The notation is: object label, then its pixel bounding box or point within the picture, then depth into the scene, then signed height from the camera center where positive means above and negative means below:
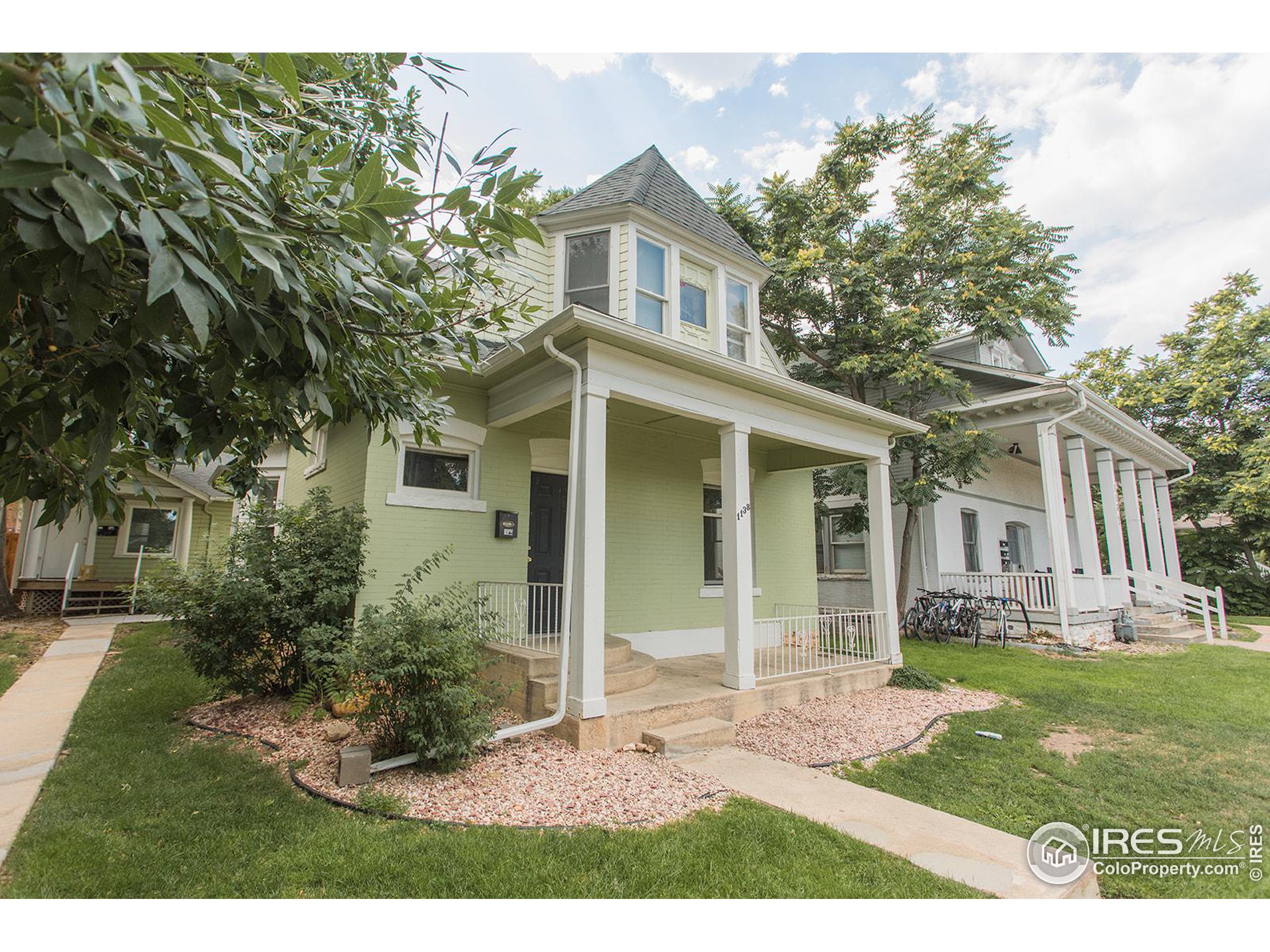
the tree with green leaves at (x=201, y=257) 1.26 +0.84
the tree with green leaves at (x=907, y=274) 11.84 +6.19
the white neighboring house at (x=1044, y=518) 11.32 +1.33
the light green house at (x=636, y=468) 5.61 +1.25
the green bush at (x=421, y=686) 4.02 -0.81
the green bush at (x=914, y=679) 7.43 -1.31
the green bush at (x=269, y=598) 5.53 -0.30
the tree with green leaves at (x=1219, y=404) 17.22 +5.40
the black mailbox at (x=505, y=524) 6.93 +0.50
